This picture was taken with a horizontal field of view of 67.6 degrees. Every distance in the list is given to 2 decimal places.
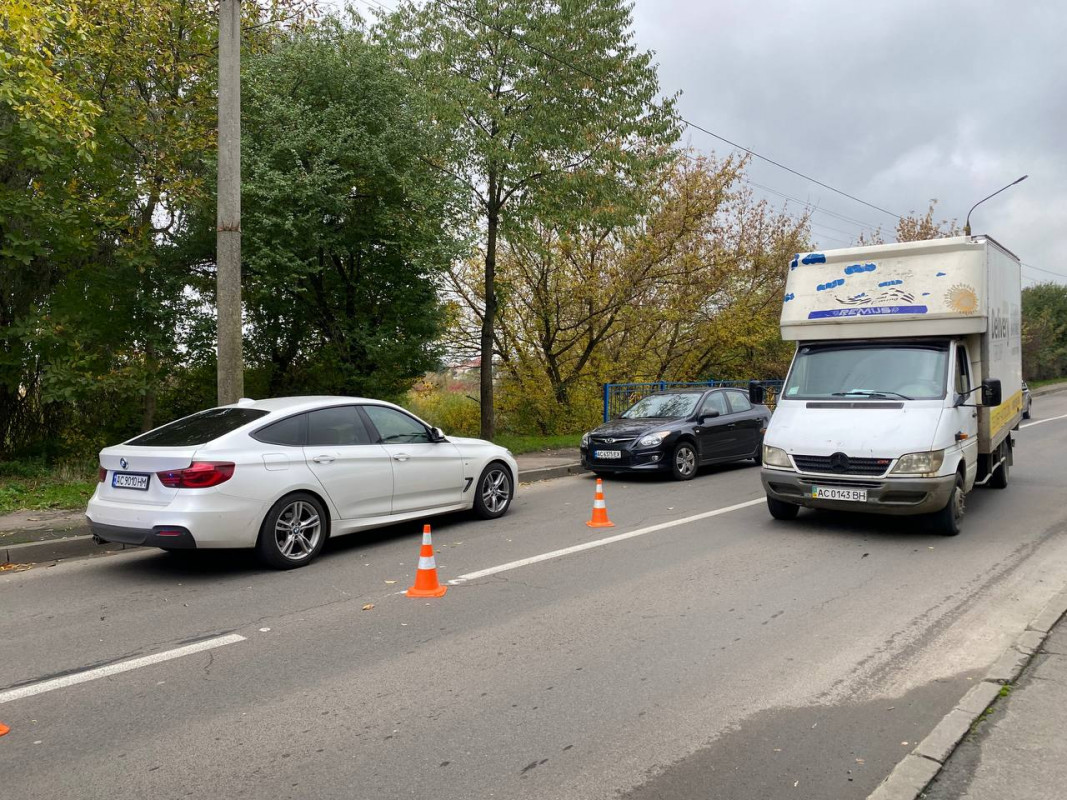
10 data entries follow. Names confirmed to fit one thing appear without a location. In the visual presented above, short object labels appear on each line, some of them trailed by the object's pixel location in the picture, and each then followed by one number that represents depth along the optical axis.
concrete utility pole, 9.92
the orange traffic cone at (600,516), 8.94
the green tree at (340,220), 12.27
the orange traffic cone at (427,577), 6.13
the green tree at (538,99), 14.58
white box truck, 7.83
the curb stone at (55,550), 7.36
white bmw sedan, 6.52
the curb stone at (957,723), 3.20
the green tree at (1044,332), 49.78
